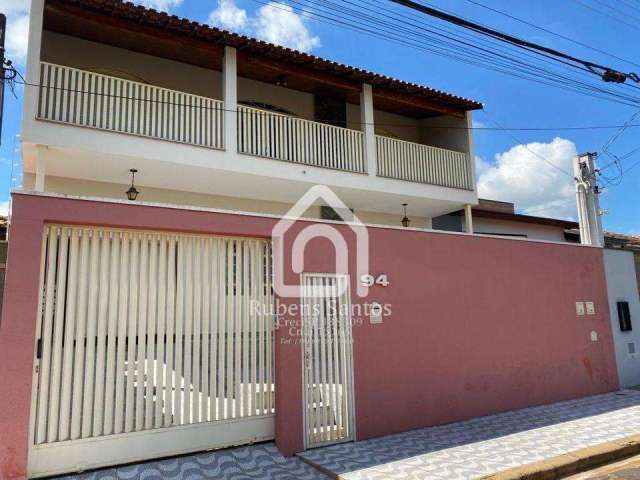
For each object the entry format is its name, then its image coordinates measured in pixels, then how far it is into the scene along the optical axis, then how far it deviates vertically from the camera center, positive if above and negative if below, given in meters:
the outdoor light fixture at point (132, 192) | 9.25 +2.70
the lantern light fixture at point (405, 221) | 13.08 +2.75
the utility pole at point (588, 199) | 10.94 +2.75
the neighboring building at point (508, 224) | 14.04 +3.02
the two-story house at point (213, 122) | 8.25 +4.17
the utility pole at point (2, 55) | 6.47 +3.93
